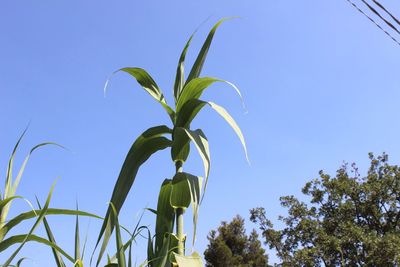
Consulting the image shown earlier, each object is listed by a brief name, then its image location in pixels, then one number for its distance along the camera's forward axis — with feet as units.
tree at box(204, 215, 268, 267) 63.36
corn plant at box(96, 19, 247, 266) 3.73
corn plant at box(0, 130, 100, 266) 3.32
